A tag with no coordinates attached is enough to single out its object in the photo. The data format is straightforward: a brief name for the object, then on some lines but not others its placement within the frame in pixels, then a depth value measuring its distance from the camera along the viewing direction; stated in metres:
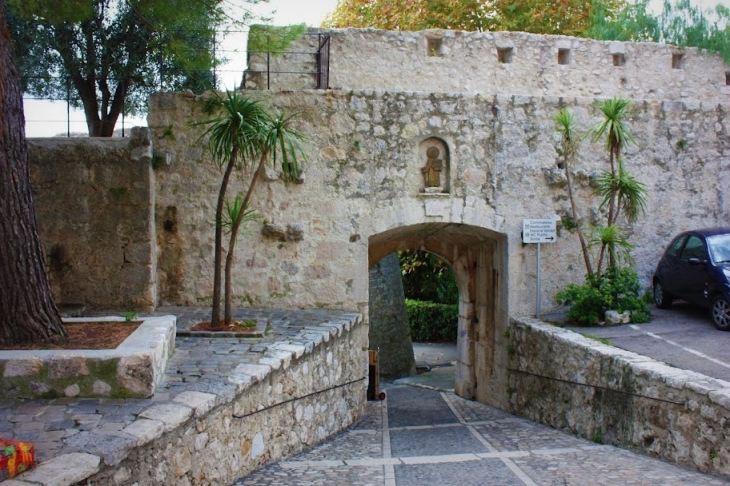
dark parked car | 8.42
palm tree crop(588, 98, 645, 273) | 9.29
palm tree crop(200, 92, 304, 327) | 7.41
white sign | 9.94
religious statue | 9.77
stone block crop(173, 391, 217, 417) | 4.88
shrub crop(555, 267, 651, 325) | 9.13
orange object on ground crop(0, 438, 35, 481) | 3.54
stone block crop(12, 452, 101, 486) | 3.56
